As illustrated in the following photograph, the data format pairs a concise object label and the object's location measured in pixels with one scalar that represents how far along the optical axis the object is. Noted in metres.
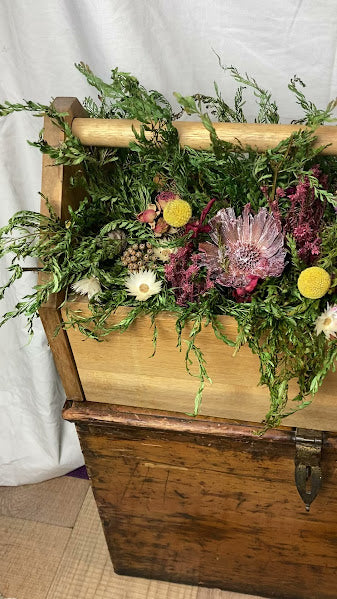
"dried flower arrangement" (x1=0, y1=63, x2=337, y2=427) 0.76
